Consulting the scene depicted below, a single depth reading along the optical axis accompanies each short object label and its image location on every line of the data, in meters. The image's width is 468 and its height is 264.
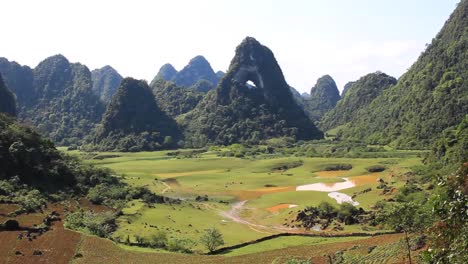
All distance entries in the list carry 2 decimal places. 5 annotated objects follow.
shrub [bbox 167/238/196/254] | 45.59
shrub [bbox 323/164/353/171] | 99.75
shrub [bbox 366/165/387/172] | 90.50
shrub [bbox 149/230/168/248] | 46.66
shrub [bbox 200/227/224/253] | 45.53
